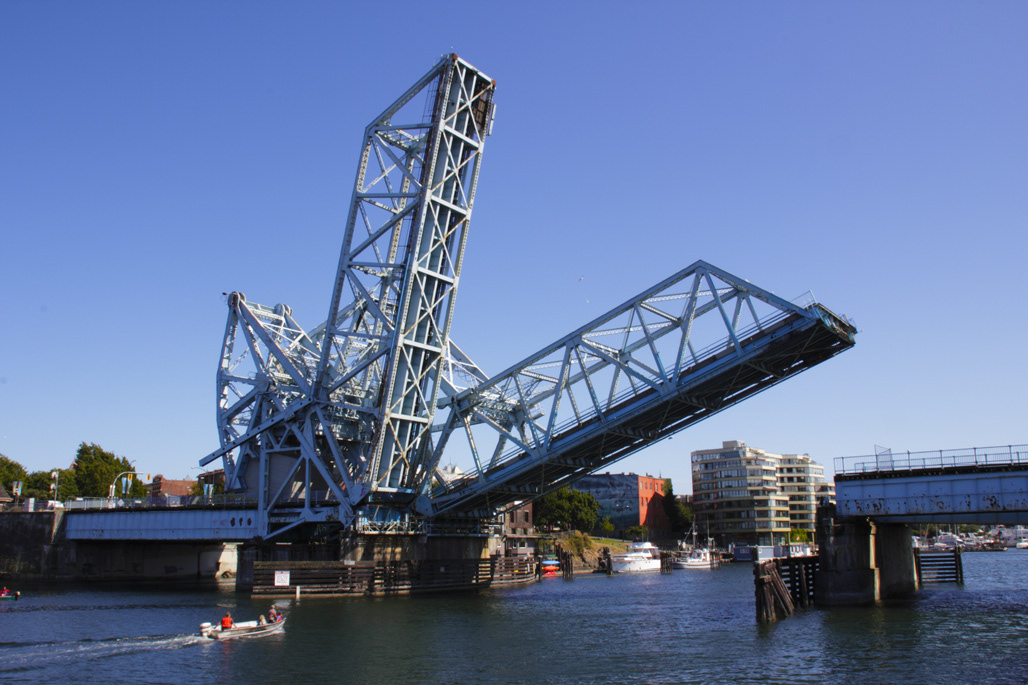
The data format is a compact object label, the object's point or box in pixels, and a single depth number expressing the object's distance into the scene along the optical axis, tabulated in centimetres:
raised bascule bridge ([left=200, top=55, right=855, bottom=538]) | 3869
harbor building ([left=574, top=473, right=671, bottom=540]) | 12150
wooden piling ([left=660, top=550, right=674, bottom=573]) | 8865
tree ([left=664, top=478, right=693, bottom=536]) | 12331
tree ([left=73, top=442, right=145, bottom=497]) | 8556
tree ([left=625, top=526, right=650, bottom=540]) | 11450
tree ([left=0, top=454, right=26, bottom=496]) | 9416
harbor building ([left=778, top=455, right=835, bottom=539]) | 13300
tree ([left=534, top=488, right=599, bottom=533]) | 10550
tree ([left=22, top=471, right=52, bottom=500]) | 9169
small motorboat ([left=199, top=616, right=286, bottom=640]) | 2908
